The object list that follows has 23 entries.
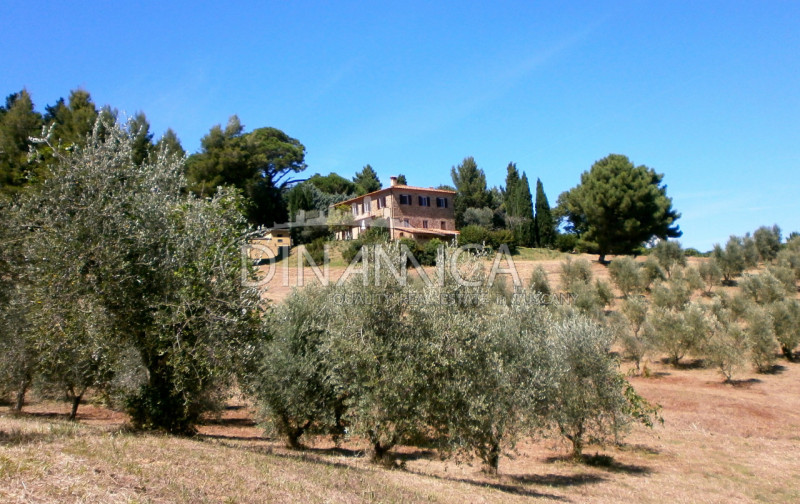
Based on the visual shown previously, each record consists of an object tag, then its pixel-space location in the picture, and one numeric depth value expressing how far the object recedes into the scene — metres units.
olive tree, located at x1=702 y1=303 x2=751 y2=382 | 27.61
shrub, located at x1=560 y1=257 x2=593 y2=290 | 40.72
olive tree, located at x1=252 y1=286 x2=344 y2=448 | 15.95
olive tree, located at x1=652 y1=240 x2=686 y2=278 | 47.52
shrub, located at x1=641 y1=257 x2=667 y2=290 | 42.62
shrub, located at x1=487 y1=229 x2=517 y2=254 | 52.62
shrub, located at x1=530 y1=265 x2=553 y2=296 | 36.84
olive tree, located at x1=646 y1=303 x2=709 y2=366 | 30.08
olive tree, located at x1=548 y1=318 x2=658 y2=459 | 17.00
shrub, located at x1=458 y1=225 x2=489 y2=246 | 51.84
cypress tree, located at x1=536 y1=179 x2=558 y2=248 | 67.12
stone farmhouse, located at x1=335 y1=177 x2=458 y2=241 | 55.62
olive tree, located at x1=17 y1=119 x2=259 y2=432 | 9.65
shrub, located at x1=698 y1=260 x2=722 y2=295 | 42.84
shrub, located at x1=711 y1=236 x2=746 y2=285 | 45.09
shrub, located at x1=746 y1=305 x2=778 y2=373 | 29.17
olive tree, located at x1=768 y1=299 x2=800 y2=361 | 30.69
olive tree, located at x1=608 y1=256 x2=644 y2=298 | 40.69
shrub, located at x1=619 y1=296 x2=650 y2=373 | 30.39
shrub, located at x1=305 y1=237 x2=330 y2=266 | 46.53
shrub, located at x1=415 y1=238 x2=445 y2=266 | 43.50
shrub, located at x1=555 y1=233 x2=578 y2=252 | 64.25
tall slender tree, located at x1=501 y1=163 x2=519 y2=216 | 71.44
